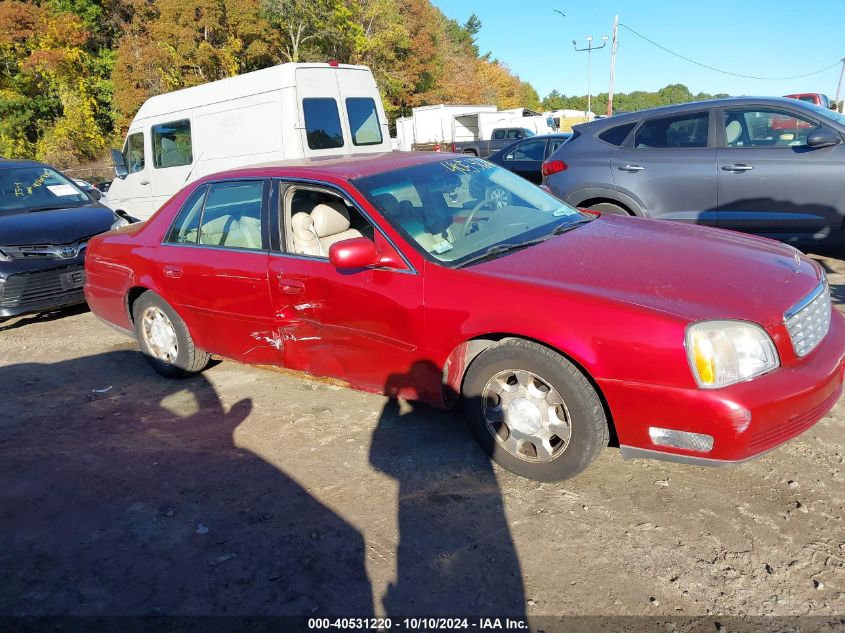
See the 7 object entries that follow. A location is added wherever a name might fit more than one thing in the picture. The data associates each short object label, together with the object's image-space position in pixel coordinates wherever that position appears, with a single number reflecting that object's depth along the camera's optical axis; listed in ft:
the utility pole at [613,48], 128.10
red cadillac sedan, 8.56
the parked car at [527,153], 42.24
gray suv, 18.63
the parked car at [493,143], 79.00
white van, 27.20
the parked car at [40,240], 20.46
